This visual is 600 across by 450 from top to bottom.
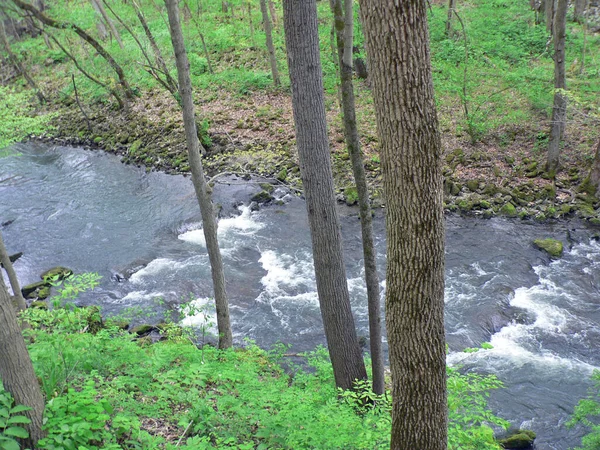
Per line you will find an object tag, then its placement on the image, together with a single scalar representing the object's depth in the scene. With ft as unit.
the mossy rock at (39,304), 33.76
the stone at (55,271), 38.97
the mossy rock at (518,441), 22.81
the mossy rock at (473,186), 47.16
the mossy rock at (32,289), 37.29
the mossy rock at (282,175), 51.08
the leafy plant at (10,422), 11.09
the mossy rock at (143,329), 31.78
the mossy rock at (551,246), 38.27
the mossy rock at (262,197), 50.37
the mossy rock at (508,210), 44.09
